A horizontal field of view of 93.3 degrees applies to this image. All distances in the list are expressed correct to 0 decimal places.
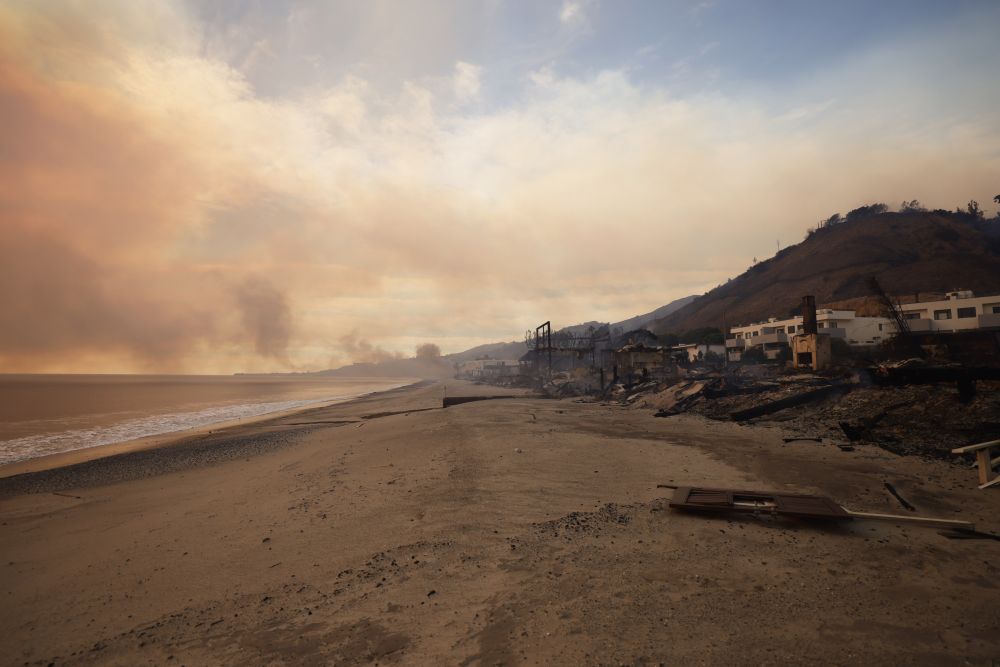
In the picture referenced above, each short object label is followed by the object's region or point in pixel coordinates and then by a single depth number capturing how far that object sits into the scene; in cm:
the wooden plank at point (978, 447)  859
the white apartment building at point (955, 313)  5262
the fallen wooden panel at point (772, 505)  695
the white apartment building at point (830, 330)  5534
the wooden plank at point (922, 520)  674
